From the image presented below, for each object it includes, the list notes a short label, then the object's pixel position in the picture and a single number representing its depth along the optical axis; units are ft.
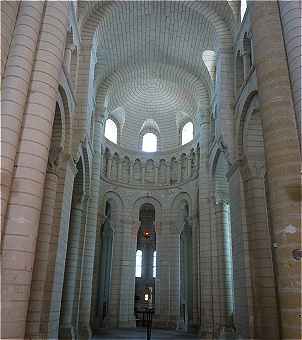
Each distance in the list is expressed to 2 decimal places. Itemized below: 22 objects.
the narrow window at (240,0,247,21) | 56.49
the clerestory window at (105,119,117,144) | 95.30
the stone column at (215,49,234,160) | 55.72
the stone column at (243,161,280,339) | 41.32
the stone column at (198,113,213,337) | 64.95
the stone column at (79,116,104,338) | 64.28
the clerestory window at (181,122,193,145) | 95.86
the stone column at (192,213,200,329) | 76.48
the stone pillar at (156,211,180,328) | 83.56
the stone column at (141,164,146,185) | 95.75
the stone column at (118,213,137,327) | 83.25
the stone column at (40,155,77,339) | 41.60
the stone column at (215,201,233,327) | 60.34
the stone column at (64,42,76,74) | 50.89
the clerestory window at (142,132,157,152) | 101.60
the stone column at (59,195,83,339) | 54.80
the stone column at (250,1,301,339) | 28.14
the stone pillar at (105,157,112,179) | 91.40
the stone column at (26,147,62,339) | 38.01
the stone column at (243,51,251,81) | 52.50
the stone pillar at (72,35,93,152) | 53.47
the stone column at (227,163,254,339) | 44.31
